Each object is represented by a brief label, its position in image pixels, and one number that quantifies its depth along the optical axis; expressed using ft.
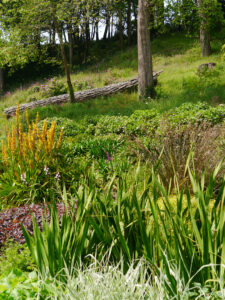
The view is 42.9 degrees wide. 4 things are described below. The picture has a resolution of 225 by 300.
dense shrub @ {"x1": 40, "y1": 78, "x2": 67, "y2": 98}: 51.93
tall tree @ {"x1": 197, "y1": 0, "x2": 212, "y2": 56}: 53.67
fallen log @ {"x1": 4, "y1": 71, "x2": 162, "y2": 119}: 42.14
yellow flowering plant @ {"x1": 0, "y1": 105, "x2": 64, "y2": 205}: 14.25
